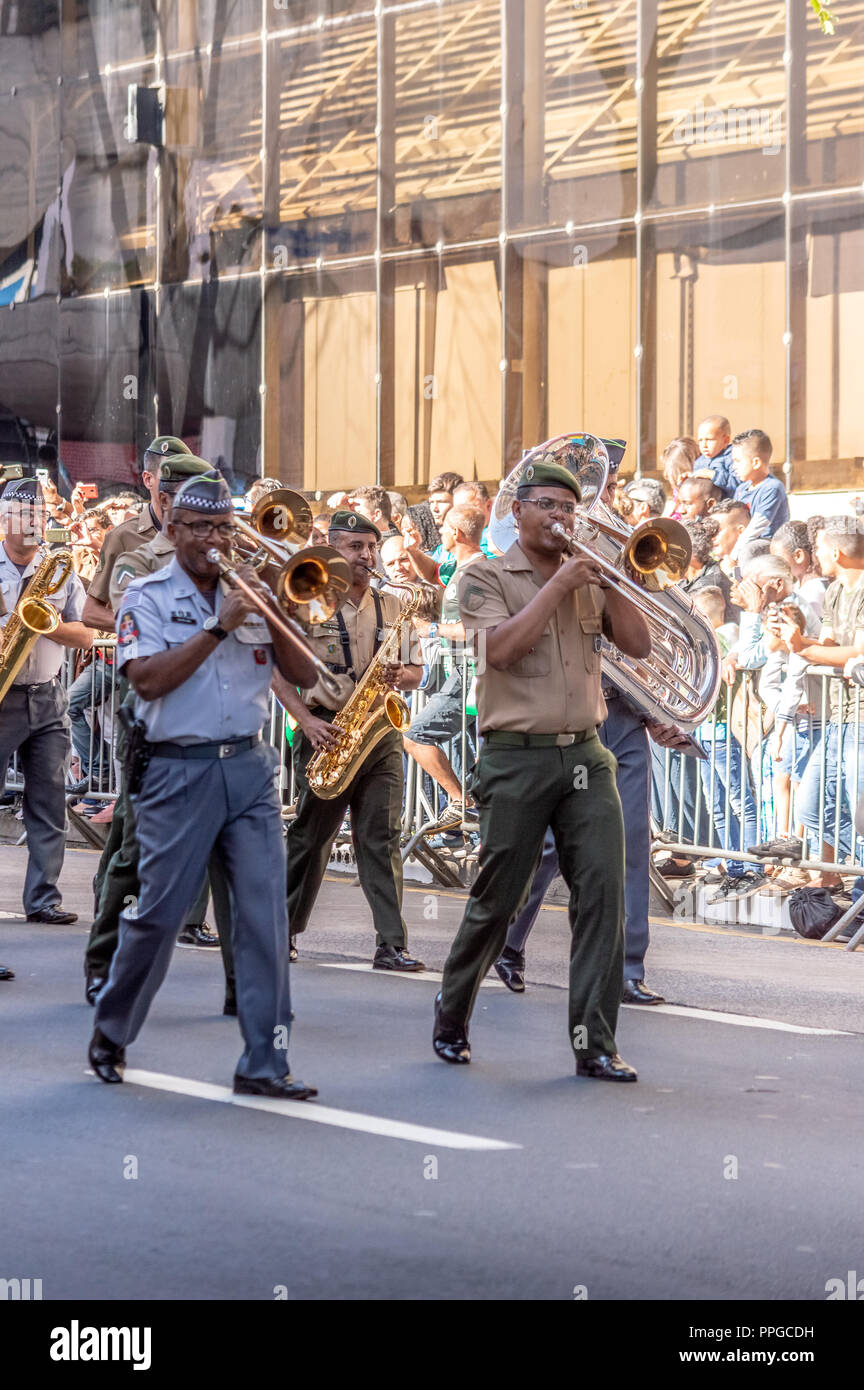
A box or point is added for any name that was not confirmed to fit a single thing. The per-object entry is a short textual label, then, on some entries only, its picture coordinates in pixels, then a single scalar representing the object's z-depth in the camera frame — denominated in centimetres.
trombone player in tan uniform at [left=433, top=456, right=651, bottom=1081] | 755
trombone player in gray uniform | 712
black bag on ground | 1127
